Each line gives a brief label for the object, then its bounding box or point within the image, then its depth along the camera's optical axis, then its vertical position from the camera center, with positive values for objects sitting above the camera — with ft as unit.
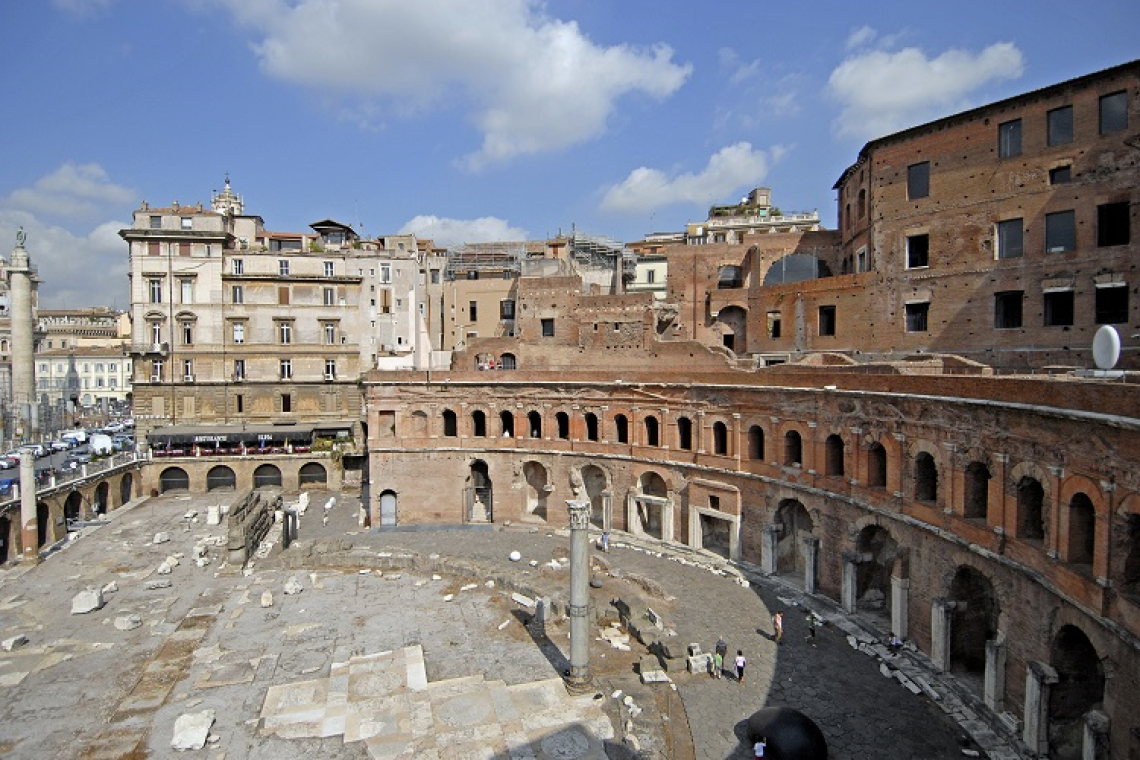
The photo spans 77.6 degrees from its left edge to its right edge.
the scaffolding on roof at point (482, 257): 181.47 +28.97
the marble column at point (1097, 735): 41.45 -22.09
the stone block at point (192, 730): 48.21 -24.82
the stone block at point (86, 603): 72.90 -23.66
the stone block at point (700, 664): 59.98 -25.39
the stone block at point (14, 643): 64.34 -24.58
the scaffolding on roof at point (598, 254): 170.60 +27.67
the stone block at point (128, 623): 69.26 -24.61
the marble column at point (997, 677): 51.96 -23.29
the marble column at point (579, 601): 56.44 -18.82
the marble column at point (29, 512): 88.79 -17.36
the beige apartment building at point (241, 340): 139.74 +6.49
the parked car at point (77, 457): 144.03 -18.02
